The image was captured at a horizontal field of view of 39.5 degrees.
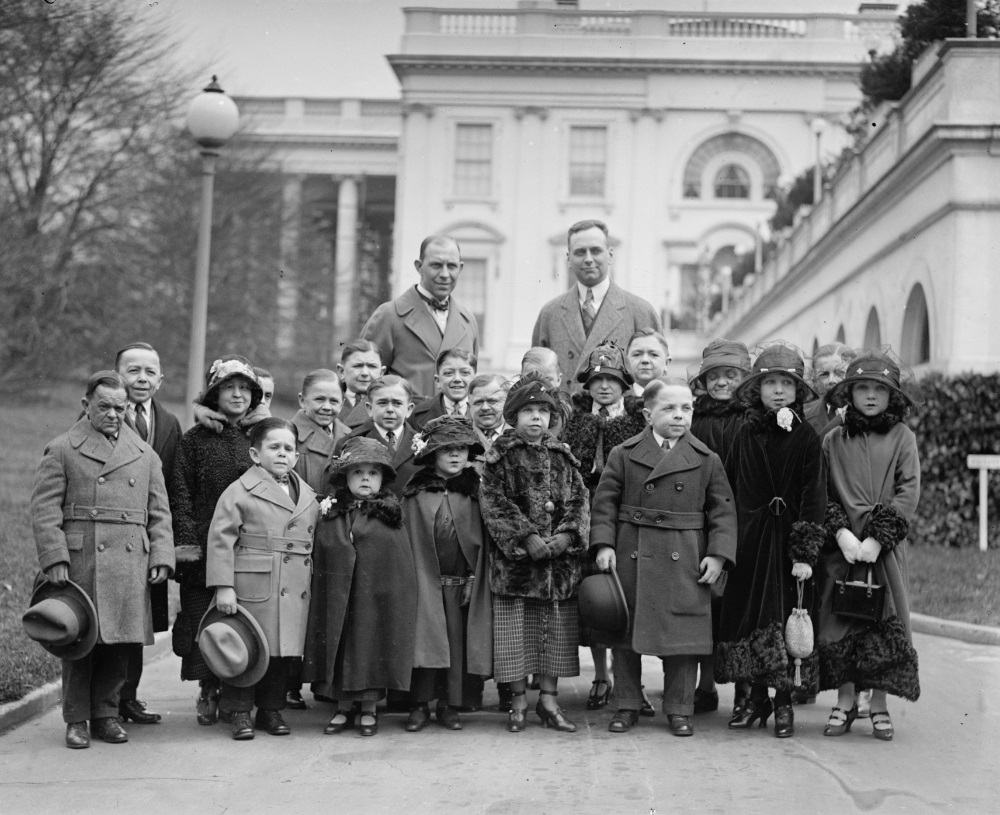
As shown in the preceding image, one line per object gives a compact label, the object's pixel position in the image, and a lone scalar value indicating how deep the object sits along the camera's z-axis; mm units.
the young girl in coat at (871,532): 7086
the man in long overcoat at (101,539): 6812
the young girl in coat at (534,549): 7242
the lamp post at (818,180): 30878
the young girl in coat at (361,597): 7145
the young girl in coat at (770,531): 7102
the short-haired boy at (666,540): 7129
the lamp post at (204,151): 12297
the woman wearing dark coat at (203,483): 7406
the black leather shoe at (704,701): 7824
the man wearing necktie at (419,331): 9203
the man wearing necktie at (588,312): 8758
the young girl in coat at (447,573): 7273
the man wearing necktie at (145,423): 7438
